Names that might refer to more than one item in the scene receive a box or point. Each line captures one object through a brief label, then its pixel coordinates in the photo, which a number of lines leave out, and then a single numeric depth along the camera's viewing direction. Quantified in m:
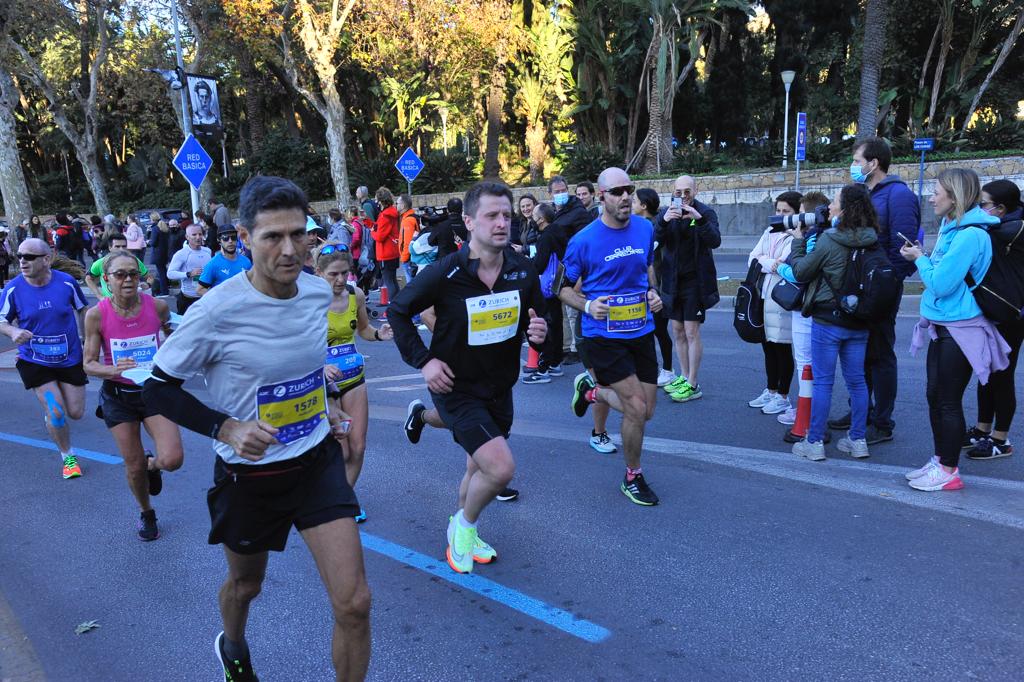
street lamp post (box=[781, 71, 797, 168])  23.20
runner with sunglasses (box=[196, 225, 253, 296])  7.28
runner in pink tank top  4.60
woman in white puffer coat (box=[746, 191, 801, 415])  6.21
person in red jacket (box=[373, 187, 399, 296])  13.74
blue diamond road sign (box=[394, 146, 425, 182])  19.28
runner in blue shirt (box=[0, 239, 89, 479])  5.94
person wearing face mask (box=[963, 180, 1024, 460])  4.70
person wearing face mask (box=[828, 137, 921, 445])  5.42
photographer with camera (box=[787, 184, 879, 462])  4.99
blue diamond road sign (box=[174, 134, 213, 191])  16.98
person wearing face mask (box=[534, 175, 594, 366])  7.14
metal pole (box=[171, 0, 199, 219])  19.20
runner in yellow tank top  4.48
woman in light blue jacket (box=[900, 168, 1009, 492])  4.41
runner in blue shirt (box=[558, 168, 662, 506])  4.70
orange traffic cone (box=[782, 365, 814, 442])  5.59
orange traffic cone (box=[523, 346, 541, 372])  8.55
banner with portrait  19.14
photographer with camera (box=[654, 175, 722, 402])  6.84
